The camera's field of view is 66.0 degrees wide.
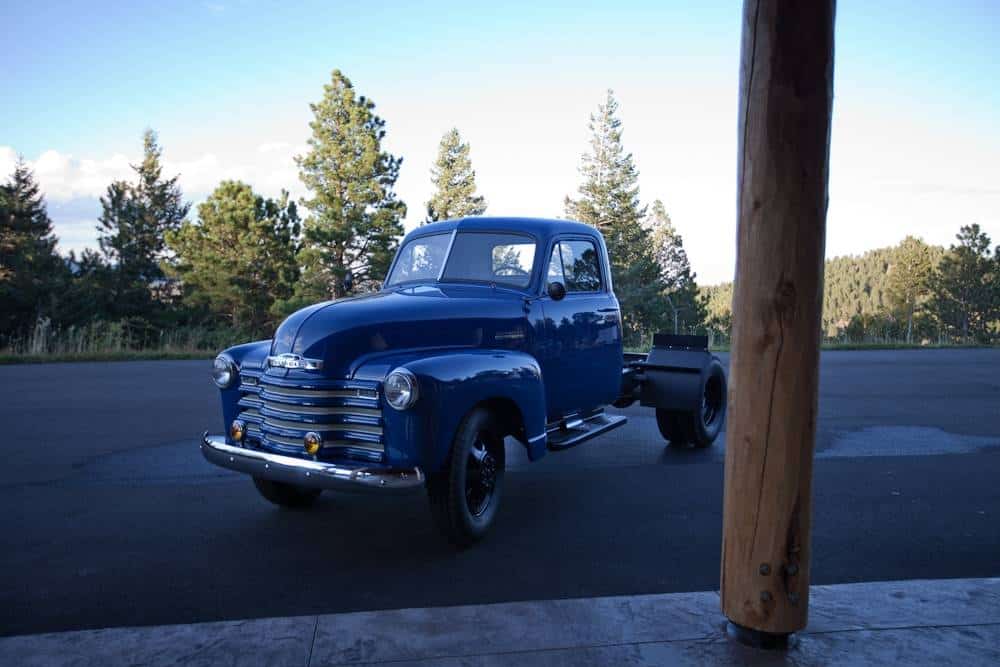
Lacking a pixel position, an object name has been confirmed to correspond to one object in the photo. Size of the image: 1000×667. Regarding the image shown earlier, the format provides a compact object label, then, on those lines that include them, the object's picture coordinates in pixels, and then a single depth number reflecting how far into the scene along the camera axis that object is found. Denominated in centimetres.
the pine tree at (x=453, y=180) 4884
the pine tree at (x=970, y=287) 5675
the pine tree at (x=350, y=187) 3678
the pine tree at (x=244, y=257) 3950
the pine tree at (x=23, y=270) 3819
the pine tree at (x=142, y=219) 4891
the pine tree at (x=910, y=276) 6581
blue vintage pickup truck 445
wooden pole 301
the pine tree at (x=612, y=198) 5238
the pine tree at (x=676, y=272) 5428
